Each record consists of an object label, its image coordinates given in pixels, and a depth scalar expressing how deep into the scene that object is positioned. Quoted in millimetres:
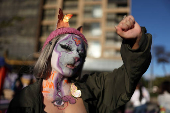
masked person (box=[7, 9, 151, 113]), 1369
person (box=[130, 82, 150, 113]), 5680
